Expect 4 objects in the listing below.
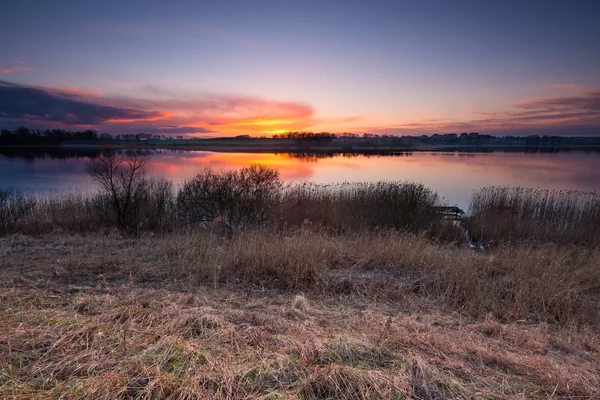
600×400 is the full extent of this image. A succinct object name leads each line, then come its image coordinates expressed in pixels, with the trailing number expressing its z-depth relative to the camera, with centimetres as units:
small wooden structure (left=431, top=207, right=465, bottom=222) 1529
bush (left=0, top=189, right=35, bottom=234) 1296
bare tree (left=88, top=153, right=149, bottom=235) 1280
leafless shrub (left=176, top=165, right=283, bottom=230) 1235
